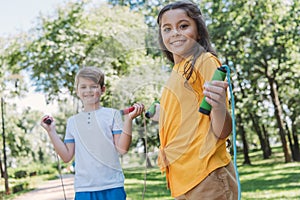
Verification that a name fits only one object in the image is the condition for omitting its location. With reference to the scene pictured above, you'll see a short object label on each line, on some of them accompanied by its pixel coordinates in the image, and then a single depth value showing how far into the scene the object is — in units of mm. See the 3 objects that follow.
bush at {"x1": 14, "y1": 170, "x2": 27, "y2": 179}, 20438
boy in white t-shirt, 2402
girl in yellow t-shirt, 1665
